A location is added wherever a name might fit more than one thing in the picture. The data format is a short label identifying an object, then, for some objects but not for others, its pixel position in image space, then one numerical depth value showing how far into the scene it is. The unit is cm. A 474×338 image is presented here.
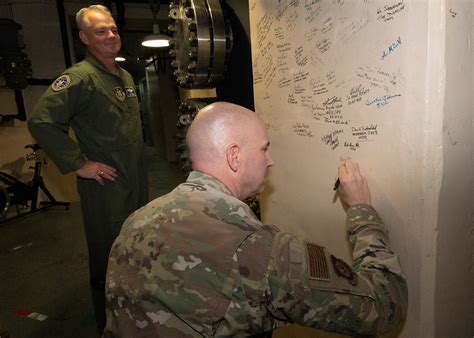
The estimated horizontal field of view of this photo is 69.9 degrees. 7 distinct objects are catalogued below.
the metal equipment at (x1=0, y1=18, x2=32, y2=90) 396
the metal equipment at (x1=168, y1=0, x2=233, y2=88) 192
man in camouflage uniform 70
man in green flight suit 171
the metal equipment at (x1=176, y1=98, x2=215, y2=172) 212
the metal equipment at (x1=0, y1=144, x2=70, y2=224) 405
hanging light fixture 353
